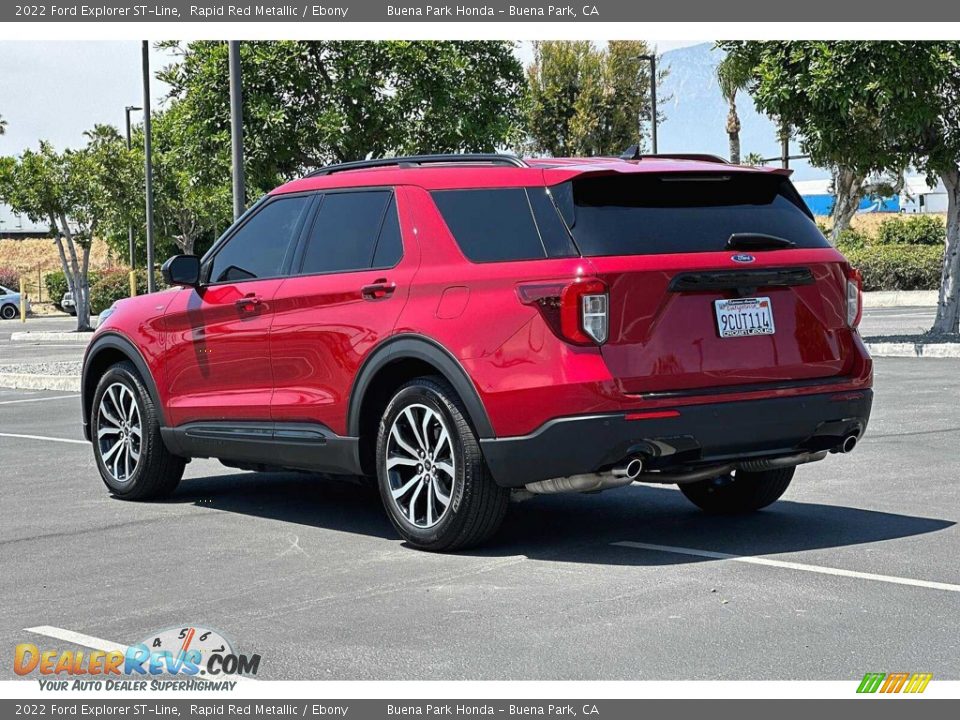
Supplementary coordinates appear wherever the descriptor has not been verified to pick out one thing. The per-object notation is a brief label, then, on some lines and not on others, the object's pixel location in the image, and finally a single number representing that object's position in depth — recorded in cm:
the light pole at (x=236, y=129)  1692
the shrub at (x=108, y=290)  5391
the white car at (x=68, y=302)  5630
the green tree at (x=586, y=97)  5675
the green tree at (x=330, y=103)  2416
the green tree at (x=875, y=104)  2009
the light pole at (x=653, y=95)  4649
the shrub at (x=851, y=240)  4781
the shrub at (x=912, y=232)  5481
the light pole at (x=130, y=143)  4751
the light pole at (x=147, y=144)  3177
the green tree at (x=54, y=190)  4022
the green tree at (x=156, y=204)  4234
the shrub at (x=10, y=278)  7244
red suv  673
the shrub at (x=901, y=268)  4197
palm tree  2262
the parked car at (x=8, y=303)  5631
